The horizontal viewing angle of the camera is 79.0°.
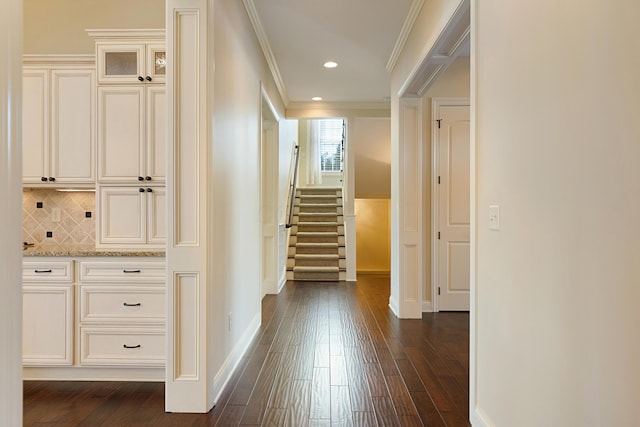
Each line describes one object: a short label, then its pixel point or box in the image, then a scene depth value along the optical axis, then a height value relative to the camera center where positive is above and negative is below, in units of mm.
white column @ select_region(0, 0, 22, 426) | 1019 -3
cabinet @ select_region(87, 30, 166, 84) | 2826 +1171
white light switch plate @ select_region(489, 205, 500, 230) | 1765 -17
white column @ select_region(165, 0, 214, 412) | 2225 +30
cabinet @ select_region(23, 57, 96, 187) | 2904 +667
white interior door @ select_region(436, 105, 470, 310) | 4520 +62
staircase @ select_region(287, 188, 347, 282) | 6676 -466
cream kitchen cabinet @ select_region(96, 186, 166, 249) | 2830 -36
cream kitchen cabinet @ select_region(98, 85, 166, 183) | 2824 +578
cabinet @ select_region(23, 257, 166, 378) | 2602 -625
